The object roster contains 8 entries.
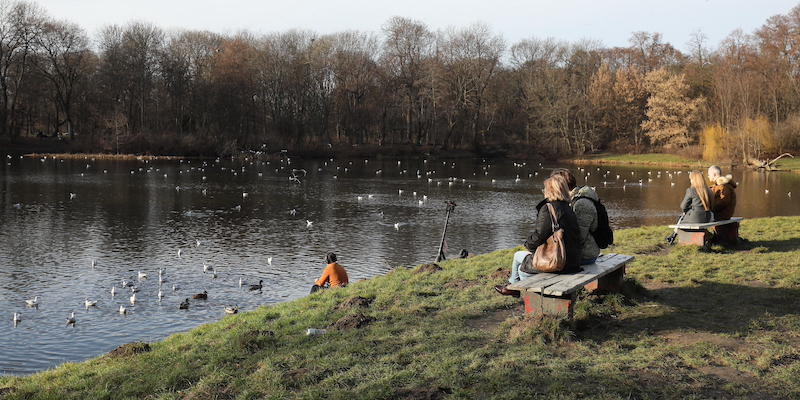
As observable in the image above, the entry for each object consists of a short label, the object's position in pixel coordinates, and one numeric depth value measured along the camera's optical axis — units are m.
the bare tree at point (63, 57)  73.25
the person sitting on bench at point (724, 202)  13.25
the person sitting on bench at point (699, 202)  12.99
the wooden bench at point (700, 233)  12.85
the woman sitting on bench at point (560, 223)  7.69
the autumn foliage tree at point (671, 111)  73.19
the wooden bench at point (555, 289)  7.26
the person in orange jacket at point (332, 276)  13.18
